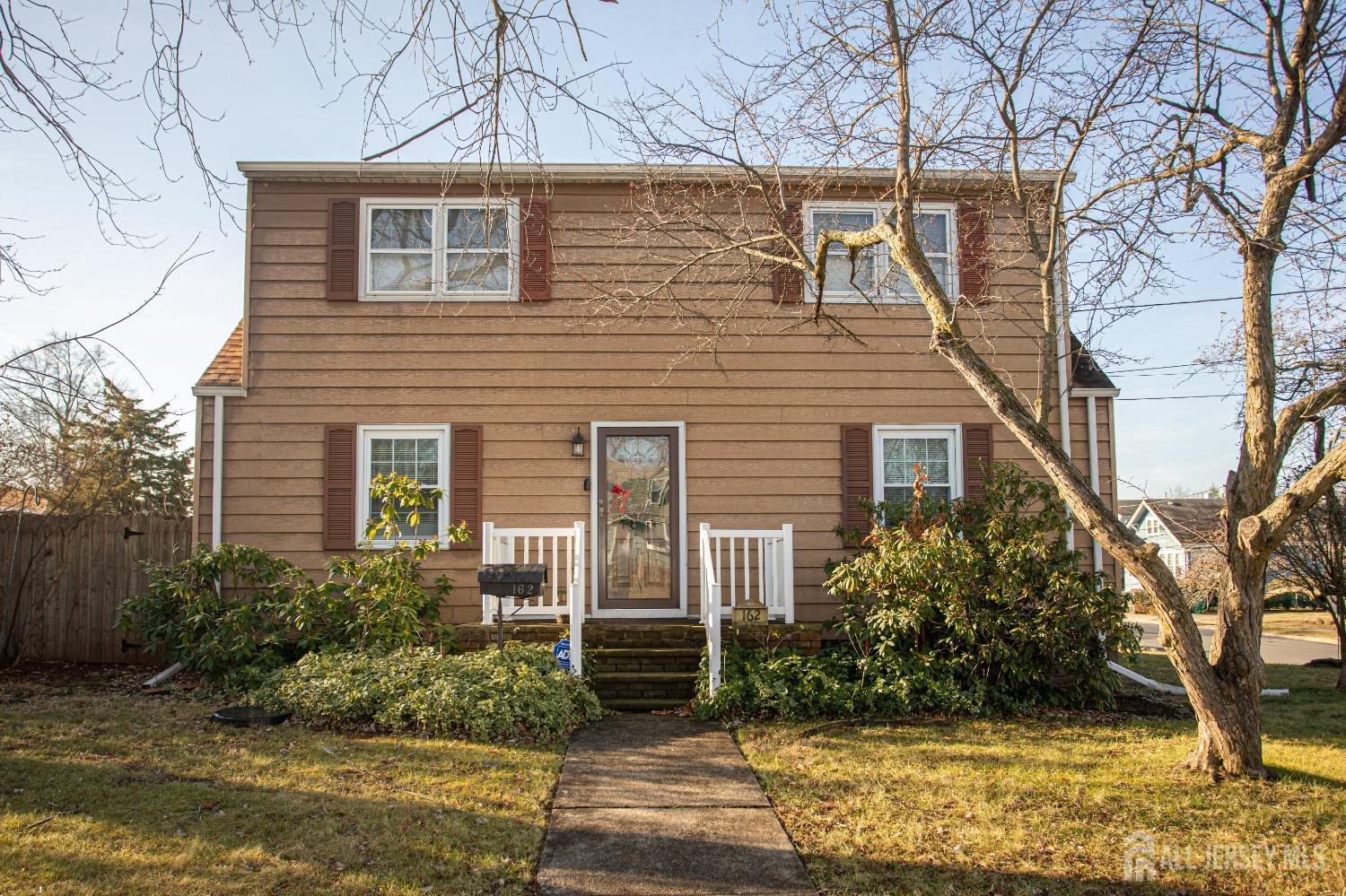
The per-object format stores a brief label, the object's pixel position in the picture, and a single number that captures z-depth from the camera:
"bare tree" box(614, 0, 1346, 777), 5.59
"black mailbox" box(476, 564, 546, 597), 7.51
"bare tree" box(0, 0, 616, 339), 3.29
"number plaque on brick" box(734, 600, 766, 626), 8.08
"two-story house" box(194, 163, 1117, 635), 9.12
